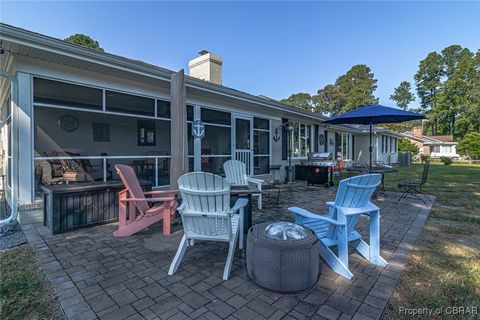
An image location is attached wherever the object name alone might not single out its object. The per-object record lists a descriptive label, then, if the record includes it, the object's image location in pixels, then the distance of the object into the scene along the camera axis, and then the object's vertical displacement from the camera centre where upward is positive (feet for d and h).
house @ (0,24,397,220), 13.70 +3.90
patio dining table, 21.68 -1.18
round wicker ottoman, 6.93 -3.04
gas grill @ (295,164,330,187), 29.27 -2.15
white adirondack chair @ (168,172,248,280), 8.48 -1.86
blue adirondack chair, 8.30 -2.24
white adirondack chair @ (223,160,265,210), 19.72 -1.30
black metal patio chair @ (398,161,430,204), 21.17 -3.19
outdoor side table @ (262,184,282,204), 18.76 -3.29
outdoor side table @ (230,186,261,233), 12.26 -2.18
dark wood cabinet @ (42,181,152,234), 12.10 -2.51
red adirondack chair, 11.86 -2.67
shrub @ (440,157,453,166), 73.00 -1.21
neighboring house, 121.70 +6.15
